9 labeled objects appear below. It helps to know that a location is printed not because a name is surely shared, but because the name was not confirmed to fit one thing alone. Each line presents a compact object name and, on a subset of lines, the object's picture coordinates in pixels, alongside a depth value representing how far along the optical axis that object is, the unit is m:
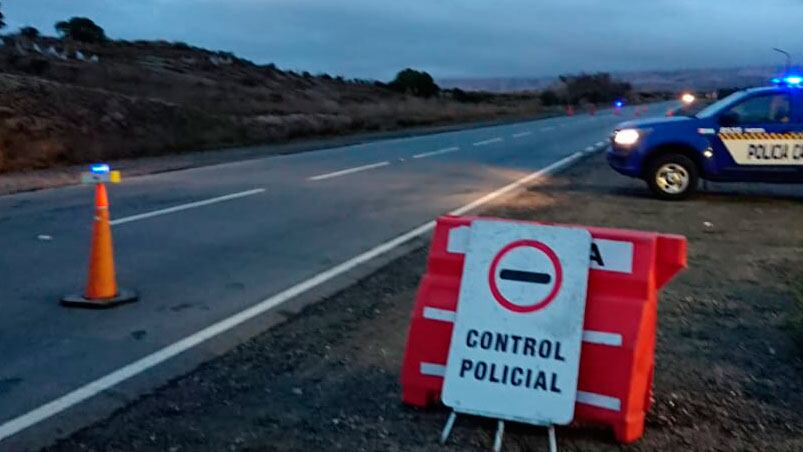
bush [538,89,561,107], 98.09
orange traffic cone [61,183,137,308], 7.91
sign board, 5.02
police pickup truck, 15.26
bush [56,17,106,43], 72.12
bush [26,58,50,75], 41.03
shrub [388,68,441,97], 85.50
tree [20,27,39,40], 61.34
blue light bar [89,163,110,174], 7.86
